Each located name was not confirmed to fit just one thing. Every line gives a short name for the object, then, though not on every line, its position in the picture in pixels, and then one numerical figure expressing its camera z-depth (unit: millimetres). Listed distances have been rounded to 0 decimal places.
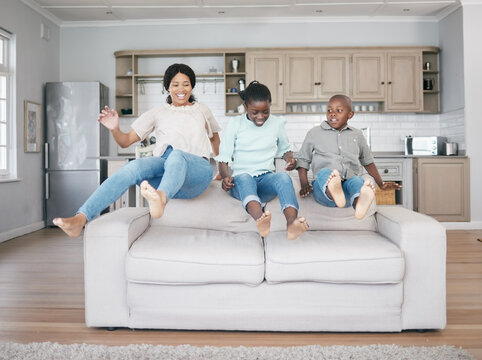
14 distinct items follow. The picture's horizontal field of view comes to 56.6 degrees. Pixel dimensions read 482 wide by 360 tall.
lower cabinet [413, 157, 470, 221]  5539
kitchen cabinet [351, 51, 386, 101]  6020
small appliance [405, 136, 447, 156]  5812
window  5074
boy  2570
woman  1953
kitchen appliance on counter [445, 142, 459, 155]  5750
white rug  1771
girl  2404
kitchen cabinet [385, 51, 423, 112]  6012
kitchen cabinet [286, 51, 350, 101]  6020
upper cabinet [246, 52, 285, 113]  6027
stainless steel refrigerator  5820
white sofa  1989
